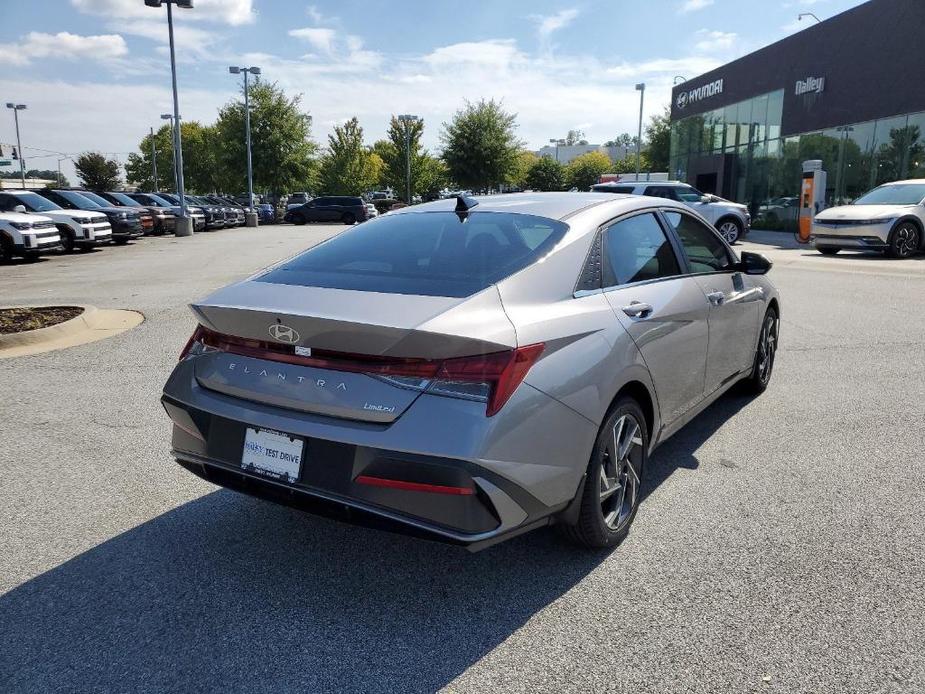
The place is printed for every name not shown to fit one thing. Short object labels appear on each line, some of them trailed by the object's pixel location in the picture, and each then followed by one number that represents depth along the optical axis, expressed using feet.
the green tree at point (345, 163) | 230.68
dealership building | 80.74
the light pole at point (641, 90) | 189.98
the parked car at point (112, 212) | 73.77
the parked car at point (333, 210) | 142.20
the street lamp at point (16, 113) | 228.24
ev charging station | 75.00
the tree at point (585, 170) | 284.76
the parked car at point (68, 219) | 65.87
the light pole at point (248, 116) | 155.22
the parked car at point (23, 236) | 57.62
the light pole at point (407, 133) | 211.20
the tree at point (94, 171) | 268.41
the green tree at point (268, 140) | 171.32
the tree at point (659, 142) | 225.97
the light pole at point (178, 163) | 99.59
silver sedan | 8.80
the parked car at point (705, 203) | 64.49
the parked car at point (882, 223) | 56.80
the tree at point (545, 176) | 275.59
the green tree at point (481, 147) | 182.50
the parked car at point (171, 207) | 107.08
